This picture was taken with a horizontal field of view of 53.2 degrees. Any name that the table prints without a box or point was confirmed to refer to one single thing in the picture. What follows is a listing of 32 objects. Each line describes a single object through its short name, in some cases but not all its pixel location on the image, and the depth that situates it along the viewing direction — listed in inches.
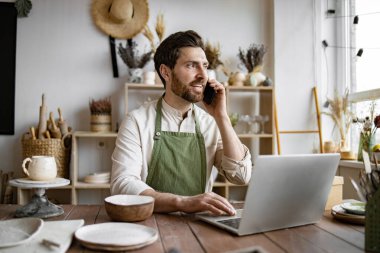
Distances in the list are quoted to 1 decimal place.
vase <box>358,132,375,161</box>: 105.4
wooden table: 39.8
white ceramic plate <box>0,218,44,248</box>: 38.4
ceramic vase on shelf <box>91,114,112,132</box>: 132.0
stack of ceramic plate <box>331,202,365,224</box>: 50.5
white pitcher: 53.7
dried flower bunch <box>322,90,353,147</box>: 136.9
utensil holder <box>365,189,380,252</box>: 39.2
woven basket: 122.6
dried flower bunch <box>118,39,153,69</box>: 133.3
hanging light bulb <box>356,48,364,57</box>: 133.9
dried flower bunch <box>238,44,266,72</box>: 138.6
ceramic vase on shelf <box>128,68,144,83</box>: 132.1
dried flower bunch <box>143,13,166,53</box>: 135.0
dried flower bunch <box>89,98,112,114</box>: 132.5
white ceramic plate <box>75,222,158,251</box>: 37.9
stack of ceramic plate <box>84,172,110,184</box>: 129.1
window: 128.0
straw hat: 139.9
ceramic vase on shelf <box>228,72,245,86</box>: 138.3
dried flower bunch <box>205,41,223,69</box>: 134.6
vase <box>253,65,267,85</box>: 138.2
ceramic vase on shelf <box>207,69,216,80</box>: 133.0
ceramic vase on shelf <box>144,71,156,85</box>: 133.1
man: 70.1
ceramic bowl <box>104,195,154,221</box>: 48.0
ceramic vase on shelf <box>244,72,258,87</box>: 137.0
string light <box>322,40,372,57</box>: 133.9
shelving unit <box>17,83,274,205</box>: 127.3
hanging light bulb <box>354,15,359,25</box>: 134.8
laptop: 42.2
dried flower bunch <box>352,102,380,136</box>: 107.7
